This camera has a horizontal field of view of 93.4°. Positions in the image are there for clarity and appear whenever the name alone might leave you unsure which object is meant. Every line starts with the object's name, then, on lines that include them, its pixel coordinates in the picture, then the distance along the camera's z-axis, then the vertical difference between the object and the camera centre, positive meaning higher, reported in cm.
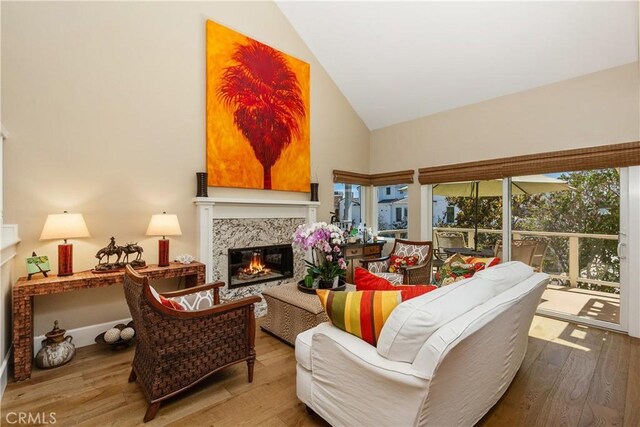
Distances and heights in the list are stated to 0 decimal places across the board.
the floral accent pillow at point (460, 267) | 258 -47
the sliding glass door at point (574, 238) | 341 -29
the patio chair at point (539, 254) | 392 -51
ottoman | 268 -94
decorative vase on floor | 249 -117
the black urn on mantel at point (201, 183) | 354 +35
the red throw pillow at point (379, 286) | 171 -44
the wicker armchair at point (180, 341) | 186 -88
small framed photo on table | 252 -45
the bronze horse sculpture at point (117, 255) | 283 -42
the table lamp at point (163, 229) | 308 -17
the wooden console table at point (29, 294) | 229 -64
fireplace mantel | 358 +3
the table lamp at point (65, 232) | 255 -16
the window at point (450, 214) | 478 -1
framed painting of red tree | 373 +134
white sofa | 134 -74
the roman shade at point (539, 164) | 315 +62
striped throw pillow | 157 -52
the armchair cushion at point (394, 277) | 371 -79
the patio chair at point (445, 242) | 473 -45
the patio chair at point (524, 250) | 400 -48
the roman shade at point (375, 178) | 508 +64
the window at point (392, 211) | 534 +5
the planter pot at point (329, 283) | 304 -70
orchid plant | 287 -34
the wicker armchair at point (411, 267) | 376 -68
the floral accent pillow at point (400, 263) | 402 -66
